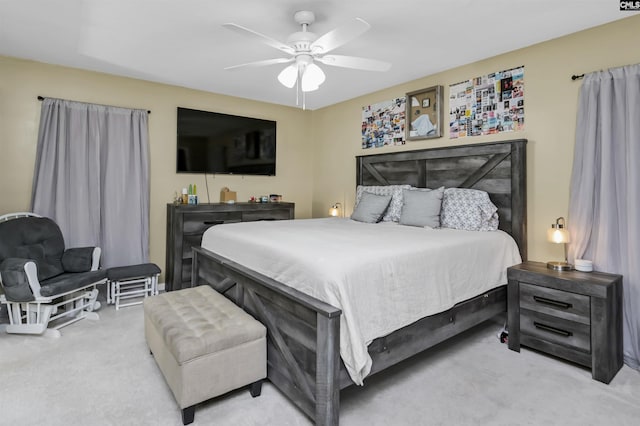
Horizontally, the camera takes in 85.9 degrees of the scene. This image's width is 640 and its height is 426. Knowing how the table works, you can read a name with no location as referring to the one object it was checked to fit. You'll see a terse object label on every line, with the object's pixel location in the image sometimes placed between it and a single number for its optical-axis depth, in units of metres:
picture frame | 3.83
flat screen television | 4.47
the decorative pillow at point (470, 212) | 3.16
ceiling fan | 2.24
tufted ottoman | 1.77
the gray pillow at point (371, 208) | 3.76
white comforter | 1.78
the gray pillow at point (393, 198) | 3.75
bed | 1.71
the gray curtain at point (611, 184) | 2.47
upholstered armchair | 2.76
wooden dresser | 4.06
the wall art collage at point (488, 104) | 3.22
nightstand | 2.28
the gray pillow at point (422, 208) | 3.30
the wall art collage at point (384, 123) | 4.29
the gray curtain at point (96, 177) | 3.58
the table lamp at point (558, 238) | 2.66
